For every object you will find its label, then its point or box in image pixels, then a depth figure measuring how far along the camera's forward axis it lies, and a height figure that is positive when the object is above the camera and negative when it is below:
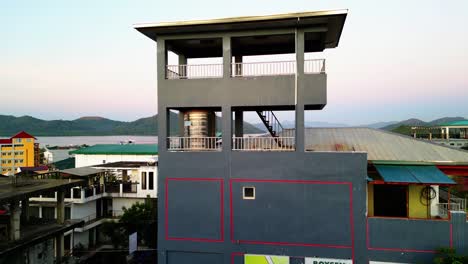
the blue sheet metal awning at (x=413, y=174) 10.30 -1.46
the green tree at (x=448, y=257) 9.40 -3.96
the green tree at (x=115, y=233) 21.16 -7.05
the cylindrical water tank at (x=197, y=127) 13.12 +0.39
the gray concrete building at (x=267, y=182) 10.59 -1.78
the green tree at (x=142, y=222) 20.67 -6.01
